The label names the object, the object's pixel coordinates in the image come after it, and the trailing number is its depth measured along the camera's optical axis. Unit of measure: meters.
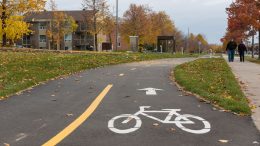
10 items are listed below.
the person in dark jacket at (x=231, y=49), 32.59
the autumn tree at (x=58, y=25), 81.12
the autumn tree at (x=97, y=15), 69.12
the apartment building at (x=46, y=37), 97.56
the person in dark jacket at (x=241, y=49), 33.78
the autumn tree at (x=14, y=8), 46.18
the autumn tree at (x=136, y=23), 78.62
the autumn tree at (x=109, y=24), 71.88
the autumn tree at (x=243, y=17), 40.72
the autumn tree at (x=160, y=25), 85.25
